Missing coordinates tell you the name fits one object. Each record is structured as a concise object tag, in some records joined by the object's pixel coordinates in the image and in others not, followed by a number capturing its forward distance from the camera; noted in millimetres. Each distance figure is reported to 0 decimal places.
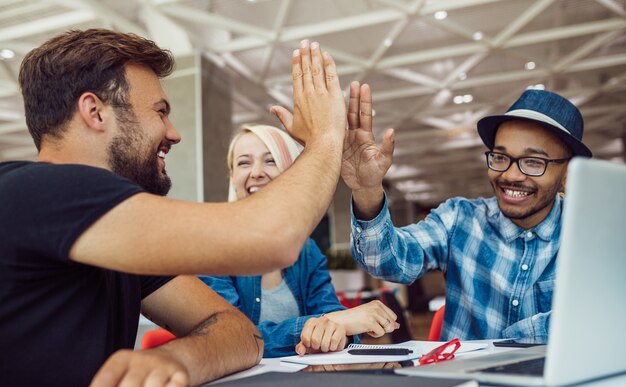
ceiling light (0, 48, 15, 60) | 8883
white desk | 890
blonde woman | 1859
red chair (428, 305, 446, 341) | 2445
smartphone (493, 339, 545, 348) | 1495
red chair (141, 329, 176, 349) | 2018
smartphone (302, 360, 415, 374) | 1125
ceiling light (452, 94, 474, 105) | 13891
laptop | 742
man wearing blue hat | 2084
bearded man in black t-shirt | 1030
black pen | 1408
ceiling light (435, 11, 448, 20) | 9105
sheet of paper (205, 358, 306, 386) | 1207
